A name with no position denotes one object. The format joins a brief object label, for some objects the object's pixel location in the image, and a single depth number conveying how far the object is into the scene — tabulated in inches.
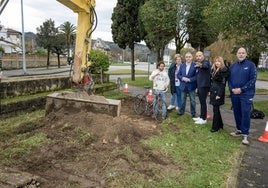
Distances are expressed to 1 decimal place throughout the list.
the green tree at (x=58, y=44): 1663.4
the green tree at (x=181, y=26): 671.1
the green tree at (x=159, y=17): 671.1
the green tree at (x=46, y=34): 1636.3
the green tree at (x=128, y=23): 787.4
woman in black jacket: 280.1
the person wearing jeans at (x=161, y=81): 333.7
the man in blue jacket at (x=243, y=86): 261.9
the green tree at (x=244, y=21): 425.4
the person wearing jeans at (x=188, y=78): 330.3
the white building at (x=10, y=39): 2028.7
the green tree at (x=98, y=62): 531.5
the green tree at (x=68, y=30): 1873.4
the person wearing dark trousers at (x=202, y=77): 305.1
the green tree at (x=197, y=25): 669.3
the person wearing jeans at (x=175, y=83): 374.0
